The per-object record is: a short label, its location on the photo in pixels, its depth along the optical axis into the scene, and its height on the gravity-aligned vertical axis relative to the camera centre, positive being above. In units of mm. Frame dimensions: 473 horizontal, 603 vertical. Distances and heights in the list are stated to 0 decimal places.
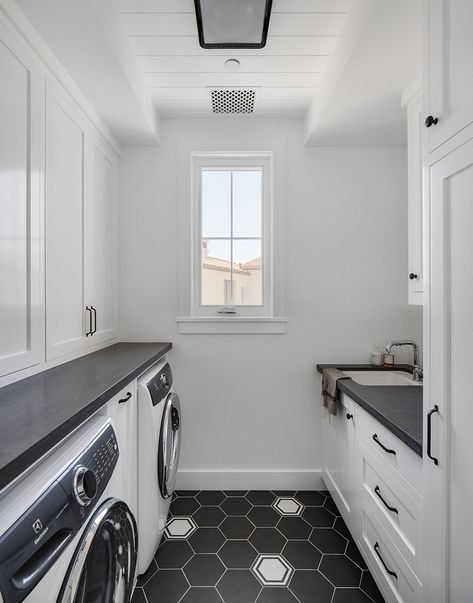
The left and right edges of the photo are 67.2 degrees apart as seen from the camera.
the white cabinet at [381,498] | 1145 -782
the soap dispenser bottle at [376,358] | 2277 -366
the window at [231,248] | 2430 +361
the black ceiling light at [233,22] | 1399 +1165
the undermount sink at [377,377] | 2170 -467
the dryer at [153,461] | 1520 -731
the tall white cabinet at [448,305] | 836 -10
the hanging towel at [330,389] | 1956 -499
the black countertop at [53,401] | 722 -296
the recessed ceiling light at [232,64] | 1764 +1188
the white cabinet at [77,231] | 1506 +348
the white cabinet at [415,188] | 1565 +510
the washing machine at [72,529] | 611 -472
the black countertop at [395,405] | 1160 -423
